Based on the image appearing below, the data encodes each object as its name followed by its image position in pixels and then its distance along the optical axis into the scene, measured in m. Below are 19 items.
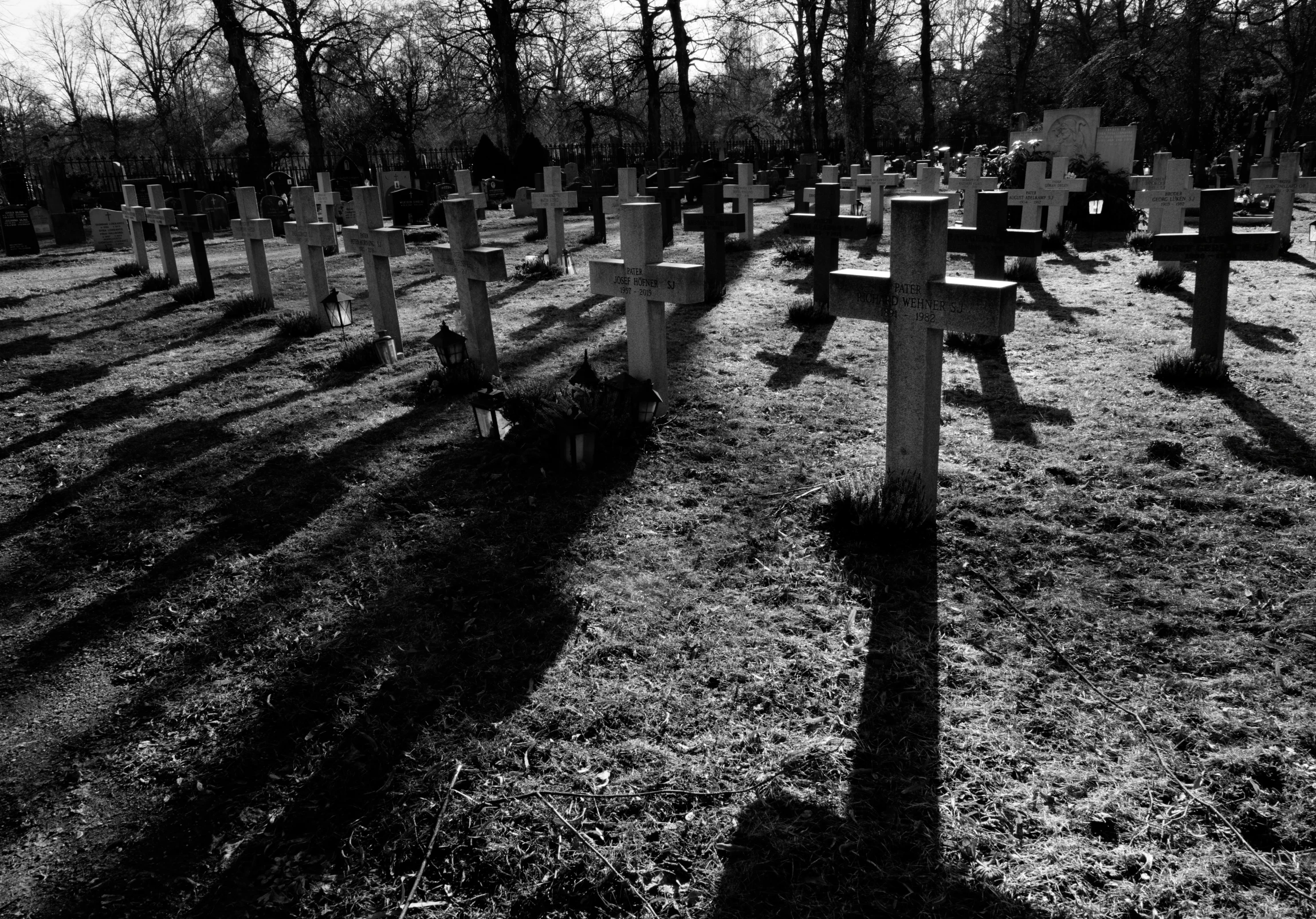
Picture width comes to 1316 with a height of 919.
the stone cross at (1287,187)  11.46
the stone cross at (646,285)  5.45
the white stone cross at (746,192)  14.23
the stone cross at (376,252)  7.66
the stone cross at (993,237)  6.85
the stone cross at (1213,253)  6.23
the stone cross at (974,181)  13.20
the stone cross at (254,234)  9.76
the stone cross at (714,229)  9.45
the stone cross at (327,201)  15.48
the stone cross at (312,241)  8.74
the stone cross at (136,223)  12.68
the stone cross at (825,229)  8.41
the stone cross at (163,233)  11.59
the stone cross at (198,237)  10.48
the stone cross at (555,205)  12.20
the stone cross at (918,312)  3.91
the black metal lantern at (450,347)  6.51
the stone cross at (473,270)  6.53
